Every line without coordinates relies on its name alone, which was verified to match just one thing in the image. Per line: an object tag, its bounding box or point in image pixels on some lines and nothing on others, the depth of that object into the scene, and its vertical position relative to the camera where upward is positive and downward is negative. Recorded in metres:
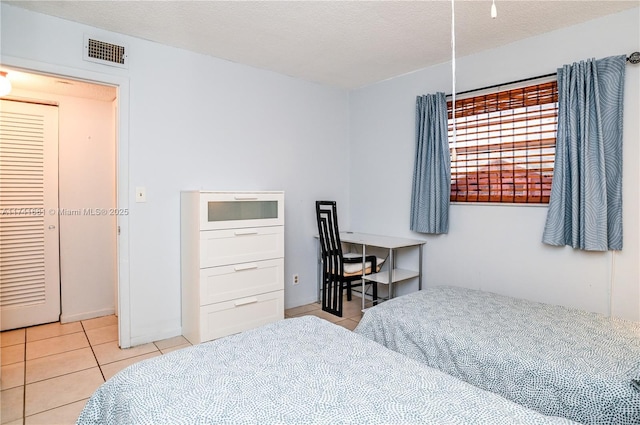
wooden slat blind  2.71 +0.51
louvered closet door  3.09 -0.06
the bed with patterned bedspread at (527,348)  1.37 -0.64
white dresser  2.74 -0.43
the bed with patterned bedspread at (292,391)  1.00 -0.57
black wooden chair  3.38 -0.54
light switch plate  2.79 +0.11
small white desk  3.19 -0.38
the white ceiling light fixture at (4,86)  2.36 +0.81
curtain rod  2.28 +0.98
